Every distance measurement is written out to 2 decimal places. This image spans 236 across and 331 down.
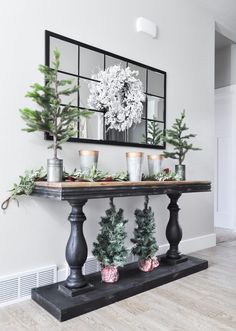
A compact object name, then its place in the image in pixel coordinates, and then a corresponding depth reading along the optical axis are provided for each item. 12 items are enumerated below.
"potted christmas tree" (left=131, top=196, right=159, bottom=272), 2.54
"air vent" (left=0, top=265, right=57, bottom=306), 2.04
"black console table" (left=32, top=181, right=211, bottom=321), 1.87
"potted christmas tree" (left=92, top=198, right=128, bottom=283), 2.27
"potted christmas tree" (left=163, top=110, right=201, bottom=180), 2.94
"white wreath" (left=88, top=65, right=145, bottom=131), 2.58
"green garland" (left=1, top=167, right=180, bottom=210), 2.03
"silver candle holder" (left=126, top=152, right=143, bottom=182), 2.40
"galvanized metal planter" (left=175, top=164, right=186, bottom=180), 2.88
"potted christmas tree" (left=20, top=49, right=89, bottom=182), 1.93
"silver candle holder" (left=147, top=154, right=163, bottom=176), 2.72
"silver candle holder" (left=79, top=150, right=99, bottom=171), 2.24
